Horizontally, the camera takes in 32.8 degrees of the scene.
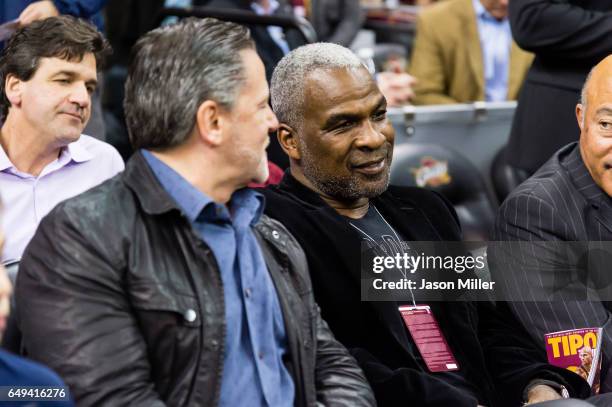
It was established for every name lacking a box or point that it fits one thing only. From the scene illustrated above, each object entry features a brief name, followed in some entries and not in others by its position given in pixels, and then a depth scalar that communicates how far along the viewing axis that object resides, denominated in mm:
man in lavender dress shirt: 2953
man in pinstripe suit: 2908
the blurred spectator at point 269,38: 4801
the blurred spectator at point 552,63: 3658
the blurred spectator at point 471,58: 5664
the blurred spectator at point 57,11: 3598
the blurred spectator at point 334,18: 6844
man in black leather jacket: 1945
